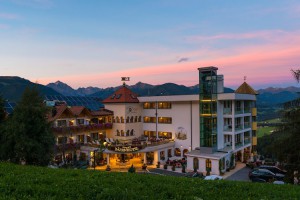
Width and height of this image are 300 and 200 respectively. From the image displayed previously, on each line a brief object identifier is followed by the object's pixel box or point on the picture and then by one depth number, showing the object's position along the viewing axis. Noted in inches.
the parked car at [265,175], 1352.1
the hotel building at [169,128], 1646.2
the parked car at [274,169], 1465.3
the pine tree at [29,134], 1014.4
